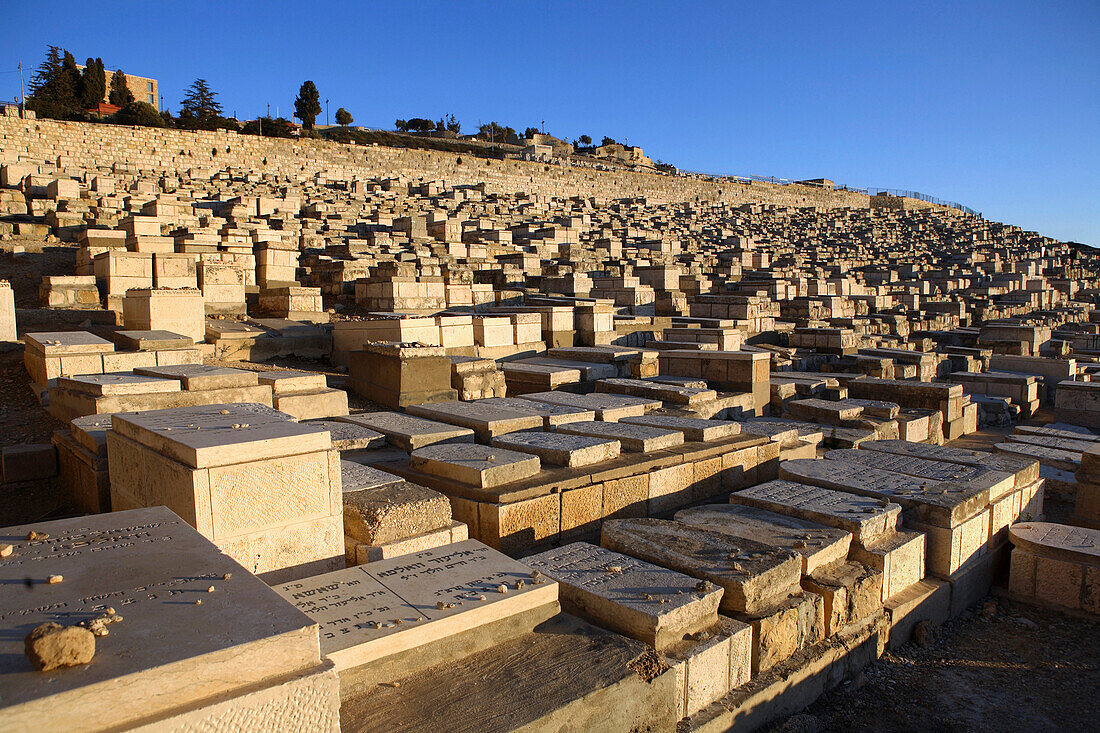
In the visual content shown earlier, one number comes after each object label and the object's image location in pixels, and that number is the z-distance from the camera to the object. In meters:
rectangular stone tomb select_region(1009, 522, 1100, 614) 4.57
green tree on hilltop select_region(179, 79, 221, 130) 42.82
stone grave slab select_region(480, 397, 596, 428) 5.59
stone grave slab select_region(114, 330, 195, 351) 6.62
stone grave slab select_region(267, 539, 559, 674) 2.49
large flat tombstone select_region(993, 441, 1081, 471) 6.52
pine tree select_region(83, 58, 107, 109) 40.72
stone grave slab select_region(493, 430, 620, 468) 4.68
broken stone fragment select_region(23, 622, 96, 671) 1.62
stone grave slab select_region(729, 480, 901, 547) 4.11
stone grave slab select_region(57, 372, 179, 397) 4.89
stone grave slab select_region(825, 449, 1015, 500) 4.99
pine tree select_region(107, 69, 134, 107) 41.91
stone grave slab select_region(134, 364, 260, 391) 5.29
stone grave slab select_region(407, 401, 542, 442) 5.25
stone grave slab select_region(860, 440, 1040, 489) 5.37
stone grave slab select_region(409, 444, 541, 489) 4.20
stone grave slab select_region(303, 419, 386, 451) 4.89
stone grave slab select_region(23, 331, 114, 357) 6.12
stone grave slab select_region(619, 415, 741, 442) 5.55
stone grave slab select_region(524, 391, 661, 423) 5.93
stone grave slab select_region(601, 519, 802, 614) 3.33
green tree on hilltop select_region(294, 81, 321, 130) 51.28
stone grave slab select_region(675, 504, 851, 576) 3.80
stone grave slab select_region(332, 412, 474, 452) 4.96
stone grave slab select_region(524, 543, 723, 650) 2.97
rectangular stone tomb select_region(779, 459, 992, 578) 4.46
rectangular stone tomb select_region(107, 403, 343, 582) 2.88
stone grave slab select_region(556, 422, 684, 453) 5.12
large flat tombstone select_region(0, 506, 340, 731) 1.60
